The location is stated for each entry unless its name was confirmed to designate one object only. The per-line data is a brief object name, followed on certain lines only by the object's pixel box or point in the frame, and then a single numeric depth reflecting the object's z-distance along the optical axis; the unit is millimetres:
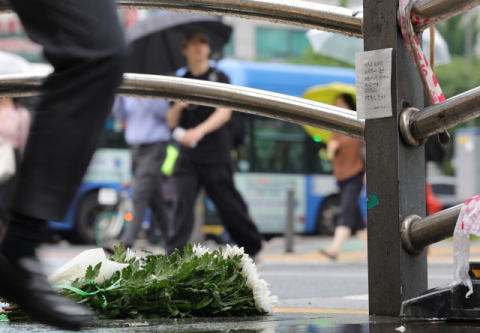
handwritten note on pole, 4297
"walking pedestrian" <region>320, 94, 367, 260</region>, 16953
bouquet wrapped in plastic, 4316
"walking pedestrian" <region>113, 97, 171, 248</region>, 14086
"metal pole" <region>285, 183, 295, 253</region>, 21109
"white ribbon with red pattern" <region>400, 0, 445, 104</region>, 4262
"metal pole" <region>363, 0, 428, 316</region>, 4137
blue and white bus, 28531
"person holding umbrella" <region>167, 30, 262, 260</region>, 10594
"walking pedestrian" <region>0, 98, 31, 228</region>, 14148
